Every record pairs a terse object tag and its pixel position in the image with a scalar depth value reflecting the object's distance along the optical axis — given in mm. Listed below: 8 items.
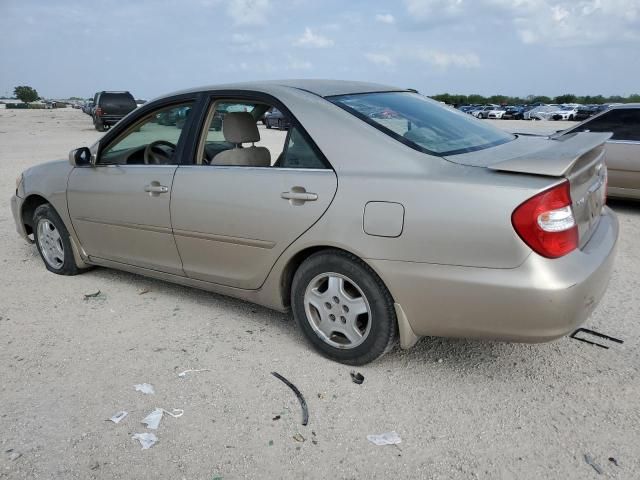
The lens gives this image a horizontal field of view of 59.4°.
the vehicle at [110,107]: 26453
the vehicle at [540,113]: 45312
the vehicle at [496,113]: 49344
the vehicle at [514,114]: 49562
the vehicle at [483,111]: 50531
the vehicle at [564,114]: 44094
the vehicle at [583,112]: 42162
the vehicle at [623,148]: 7176
